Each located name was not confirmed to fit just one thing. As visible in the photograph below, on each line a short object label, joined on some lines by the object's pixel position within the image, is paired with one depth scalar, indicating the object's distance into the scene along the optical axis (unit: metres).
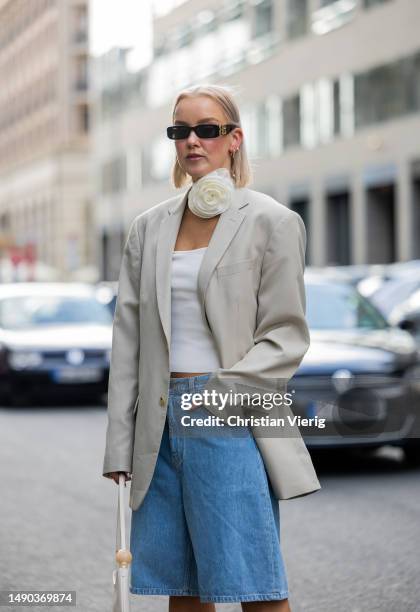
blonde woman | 3.69
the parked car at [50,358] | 16.36
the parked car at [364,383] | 9.78
